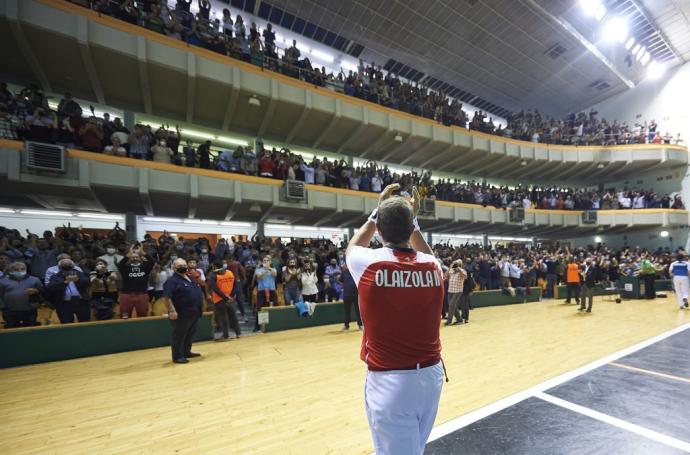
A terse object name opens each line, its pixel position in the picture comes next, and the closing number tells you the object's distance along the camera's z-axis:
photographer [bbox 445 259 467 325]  8.26
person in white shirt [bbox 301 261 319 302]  8.68
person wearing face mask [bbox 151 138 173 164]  10.82
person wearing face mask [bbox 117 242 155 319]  6.48
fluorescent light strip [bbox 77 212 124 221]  12.30
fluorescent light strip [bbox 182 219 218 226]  14.55
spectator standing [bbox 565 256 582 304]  11.92
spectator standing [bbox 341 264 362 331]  7.52
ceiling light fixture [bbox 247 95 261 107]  12.13
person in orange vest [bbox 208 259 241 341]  6.77
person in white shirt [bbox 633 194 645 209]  22.08
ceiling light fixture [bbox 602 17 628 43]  18.02
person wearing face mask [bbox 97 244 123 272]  7.43
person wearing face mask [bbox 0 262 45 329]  5.68
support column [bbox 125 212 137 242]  12.70
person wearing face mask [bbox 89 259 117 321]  6.68
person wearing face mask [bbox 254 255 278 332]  8.27
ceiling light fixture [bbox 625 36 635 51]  19.88
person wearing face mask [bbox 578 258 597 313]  9.92
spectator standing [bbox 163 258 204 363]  5.36
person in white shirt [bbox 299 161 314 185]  13.61
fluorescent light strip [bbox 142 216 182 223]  13.54
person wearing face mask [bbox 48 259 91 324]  6.08
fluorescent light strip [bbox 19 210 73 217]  11.26
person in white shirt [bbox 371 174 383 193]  15.68
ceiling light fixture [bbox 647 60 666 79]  22.84
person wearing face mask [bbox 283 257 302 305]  8.77
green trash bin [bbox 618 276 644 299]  12.99
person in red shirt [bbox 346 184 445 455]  1.31
